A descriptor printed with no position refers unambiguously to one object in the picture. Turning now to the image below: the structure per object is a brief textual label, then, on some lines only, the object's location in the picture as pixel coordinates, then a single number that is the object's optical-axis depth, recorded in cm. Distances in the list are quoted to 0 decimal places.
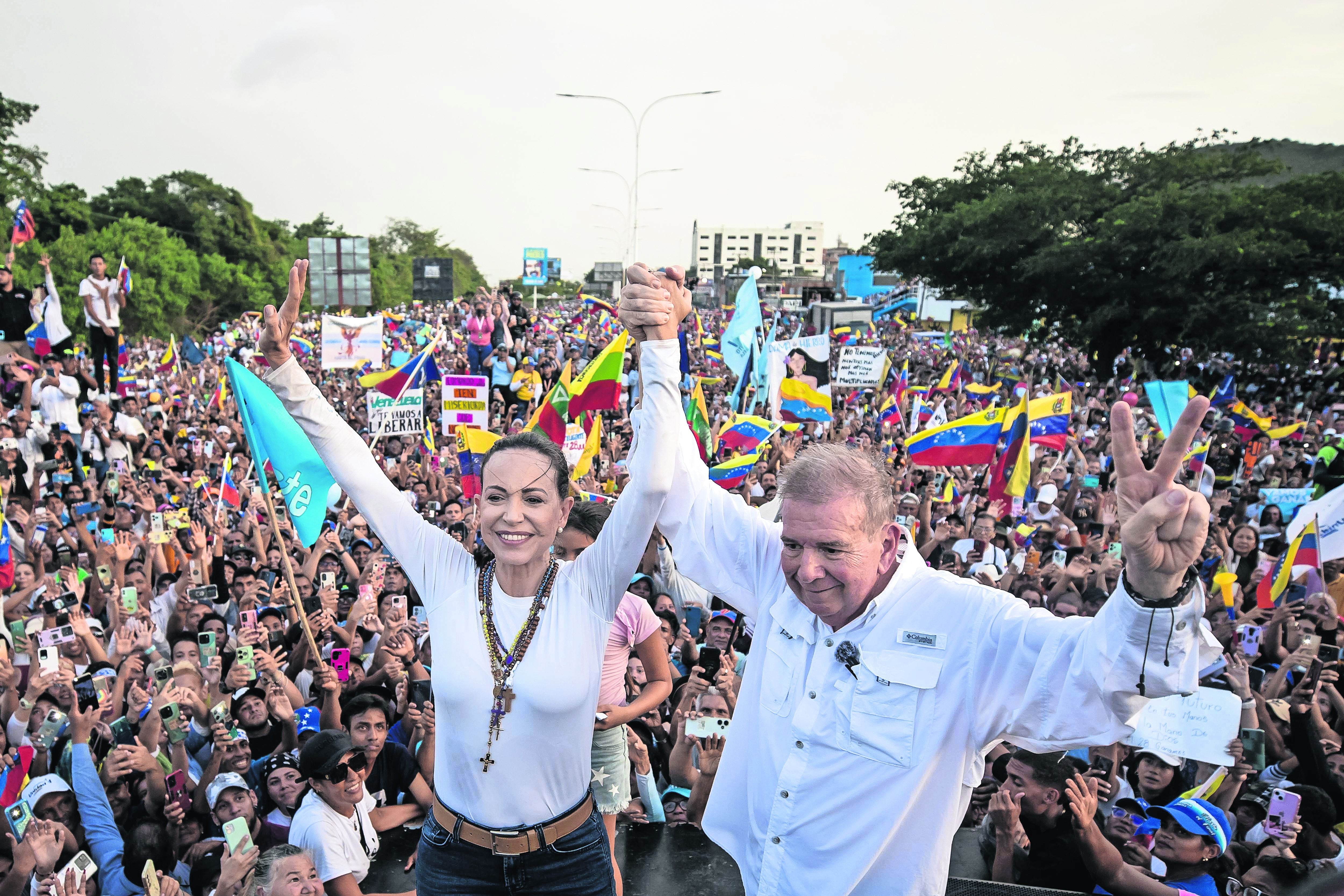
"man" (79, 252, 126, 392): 1327
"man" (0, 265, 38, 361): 1492
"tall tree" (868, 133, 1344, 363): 2139
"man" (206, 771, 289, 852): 368
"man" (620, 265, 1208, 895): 177
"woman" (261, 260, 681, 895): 205
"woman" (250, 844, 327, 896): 281
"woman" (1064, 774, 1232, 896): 318
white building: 17338
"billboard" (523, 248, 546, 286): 10238
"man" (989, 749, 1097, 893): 329
